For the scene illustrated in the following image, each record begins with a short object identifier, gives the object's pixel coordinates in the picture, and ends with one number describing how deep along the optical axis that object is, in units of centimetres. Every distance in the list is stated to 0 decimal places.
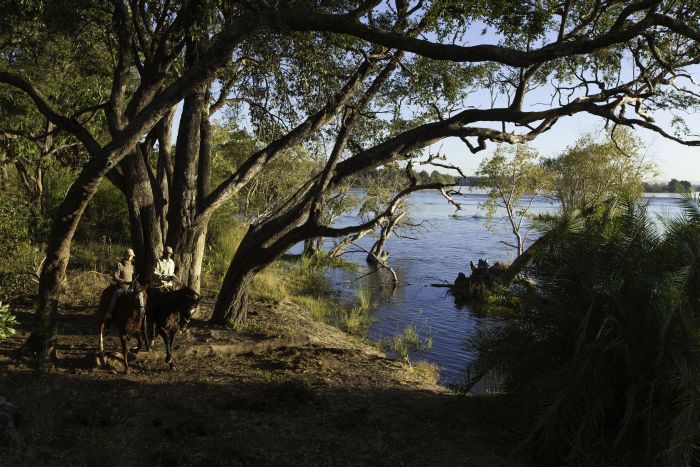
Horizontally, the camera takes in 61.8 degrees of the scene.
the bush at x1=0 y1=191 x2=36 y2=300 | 1120
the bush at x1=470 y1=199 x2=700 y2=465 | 641
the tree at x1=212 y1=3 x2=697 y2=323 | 1066
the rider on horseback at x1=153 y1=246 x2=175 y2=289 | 1055
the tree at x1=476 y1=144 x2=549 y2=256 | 3164
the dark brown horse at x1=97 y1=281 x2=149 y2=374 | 915
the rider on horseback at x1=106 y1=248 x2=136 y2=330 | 938
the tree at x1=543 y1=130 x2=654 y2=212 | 3020
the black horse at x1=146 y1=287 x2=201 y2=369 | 959
